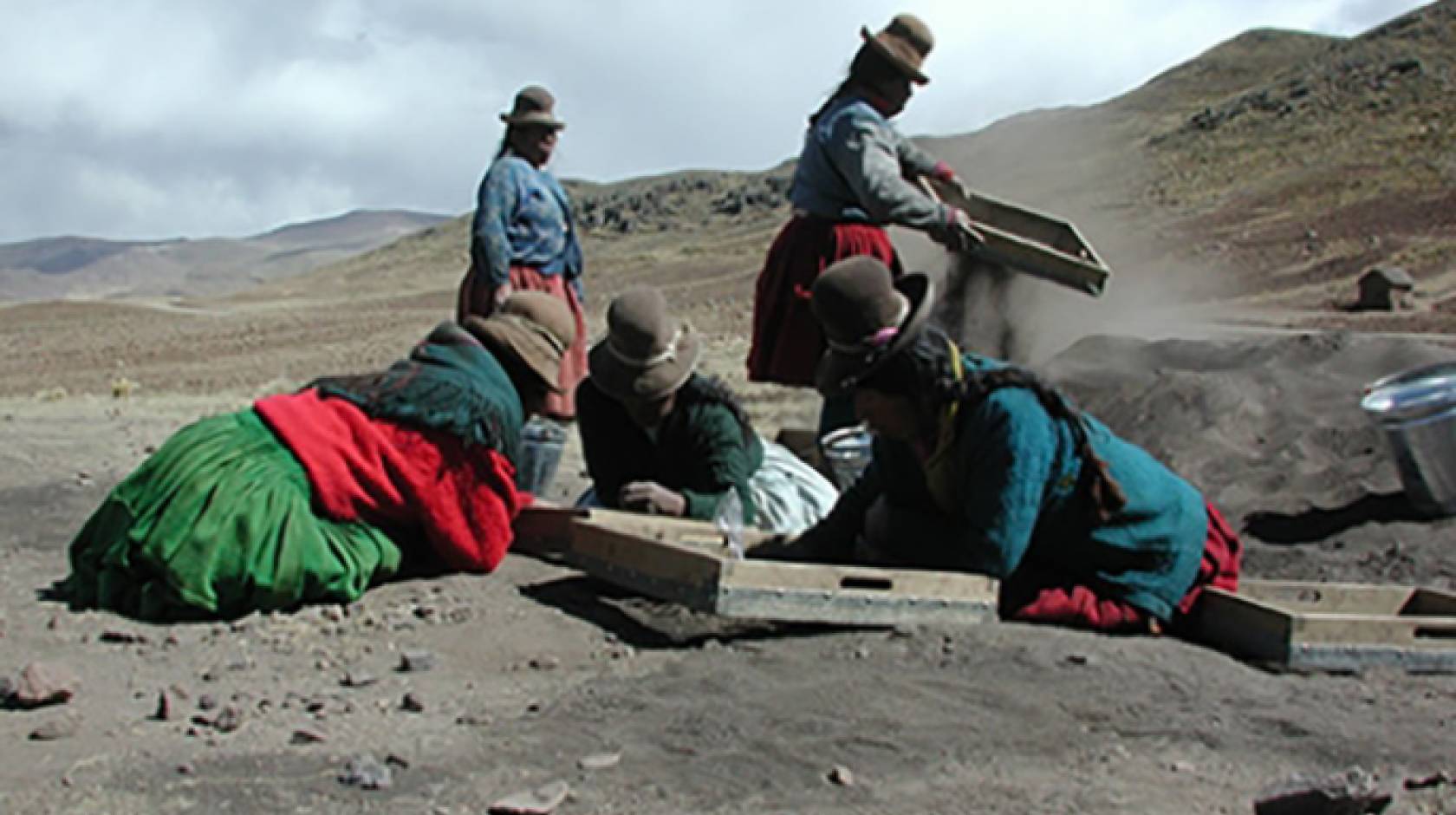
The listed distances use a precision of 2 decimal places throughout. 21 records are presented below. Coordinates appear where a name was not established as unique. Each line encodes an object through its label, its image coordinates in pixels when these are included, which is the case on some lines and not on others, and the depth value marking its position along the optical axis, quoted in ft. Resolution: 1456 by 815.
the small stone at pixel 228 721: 11.87
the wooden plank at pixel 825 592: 14.14
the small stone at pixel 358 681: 13.25
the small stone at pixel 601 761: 11.01
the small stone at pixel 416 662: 13.79
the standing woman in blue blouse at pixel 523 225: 23.76
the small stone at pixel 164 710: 12.19
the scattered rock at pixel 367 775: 10.57
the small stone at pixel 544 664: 13.87
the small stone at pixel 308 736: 11.57
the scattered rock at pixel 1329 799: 10.15
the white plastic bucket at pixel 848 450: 20.04
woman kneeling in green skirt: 15.31
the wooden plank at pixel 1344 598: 15.70
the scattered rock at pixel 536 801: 10.08
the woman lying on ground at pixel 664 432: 16.69
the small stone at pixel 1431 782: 11.03
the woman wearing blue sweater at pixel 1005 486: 13.62
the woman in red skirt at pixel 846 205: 19.79
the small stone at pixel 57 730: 11.63
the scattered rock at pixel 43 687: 12.29
